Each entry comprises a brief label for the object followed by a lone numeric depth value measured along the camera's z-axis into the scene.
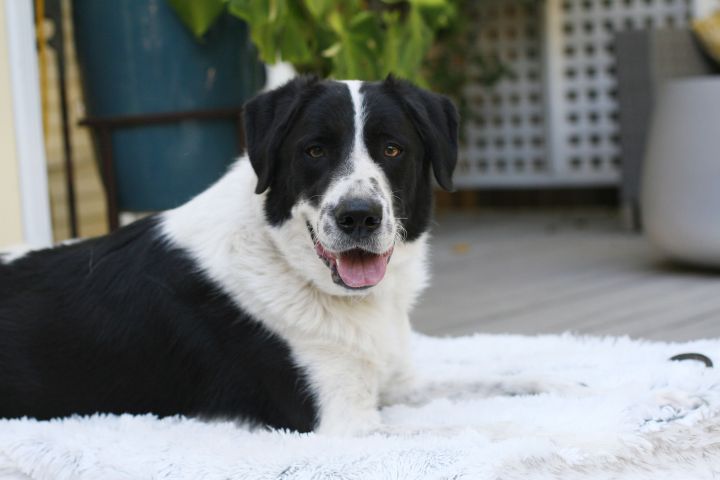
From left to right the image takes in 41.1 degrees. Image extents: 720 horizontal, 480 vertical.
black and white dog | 2.03
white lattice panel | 6.61
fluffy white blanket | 1.79
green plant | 3.05
